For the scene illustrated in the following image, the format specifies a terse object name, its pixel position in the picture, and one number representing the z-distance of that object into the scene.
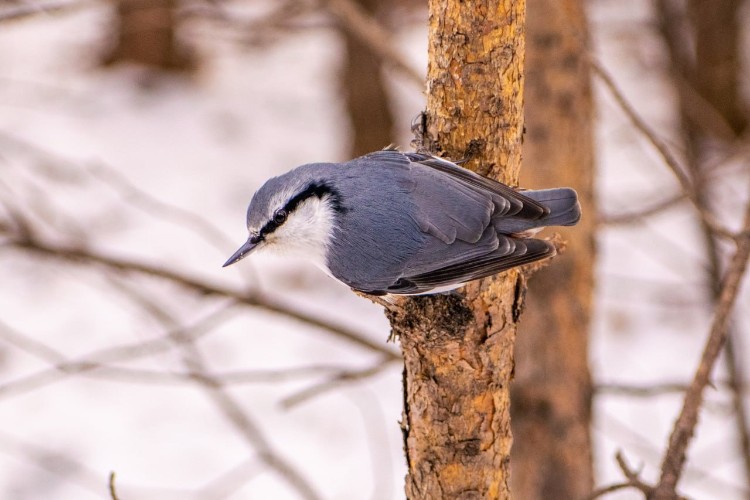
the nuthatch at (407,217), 3.06
